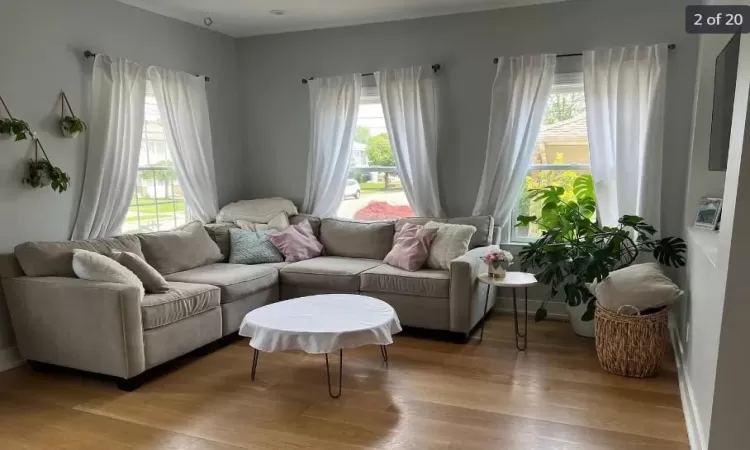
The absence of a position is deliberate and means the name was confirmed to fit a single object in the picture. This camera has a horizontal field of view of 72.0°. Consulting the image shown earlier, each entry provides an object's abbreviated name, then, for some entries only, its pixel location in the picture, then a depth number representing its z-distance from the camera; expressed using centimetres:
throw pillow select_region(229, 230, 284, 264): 441
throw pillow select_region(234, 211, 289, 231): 481
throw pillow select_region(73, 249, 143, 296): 309
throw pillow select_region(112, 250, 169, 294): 333
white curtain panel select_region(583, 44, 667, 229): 382
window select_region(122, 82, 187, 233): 439
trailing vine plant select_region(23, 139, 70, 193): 344
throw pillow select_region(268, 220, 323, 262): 450
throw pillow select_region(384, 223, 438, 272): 402
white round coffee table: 276
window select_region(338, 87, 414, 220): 496
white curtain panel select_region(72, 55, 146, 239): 384
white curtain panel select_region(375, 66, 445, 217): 452
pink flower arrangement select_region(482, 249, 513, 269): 361
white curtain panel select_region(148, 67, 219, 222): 441
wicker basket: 304
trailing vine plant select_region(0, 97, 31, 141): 326
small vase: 365
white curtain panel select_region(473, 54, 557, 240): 418
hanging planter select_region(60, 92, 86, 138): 363
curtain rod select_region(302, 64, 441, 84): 447
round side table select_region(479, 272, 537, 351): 356
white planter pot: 381
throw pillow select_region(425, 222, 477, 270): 398
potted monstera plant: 339
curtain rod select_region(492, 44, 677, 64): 378
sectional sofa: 298
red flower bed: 499
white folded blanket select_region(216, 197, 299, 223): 491
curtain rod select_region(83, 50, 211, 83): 379
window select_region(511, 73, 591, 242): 425
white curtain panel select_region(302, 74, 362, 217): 487
